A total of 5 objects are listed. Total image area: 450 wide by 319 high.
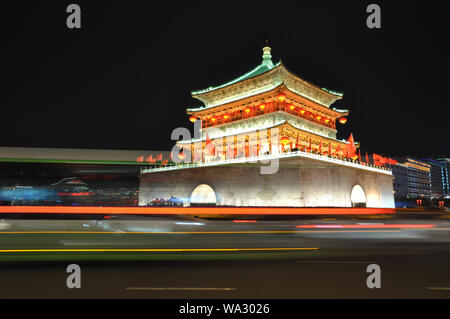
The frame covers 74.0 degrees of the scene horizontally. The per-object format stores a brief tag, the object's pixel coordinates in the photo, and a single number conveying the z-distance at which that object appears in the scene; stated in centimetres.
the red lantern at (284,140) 2620
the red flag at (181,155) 3366
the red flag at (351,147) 3002
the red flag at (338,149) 3125
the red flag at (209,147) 2989
